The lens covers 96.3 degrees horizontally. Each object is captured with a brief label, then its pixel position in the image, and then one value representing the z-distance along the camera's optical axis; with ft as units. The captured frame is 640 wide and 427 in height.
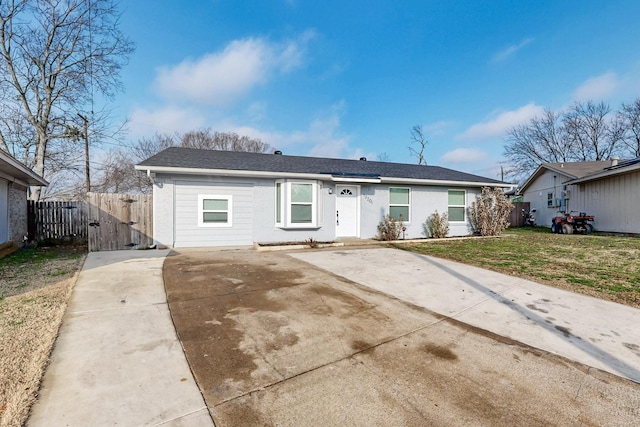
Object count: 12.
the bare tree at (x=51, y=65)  44.42
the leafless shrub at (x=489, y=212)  40.34
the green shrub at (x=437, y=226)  38.68
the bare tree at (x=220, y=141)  86.69
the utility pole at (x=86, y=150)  53.72
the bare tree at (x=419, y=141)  107.57
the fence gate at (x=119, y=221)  27.89
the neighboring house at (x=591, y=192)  43.61
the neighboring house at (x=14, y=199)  25.79
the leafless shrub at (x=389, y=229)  35.87
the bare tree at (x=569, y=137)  94.48
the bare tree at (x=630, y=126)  88.89
